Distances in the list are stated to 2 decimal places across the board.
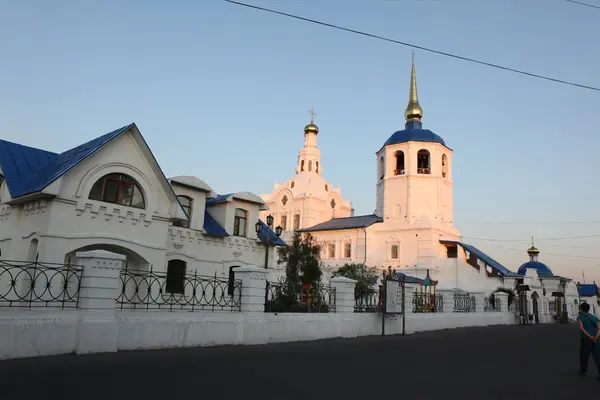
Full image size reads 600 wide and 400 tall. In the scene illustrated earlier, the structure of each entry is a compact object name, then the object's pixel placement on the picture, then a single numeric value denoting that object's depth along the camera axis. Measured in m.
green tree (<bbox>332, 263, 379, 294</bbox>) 32.52
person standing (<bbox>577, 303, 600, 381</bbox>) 8.60
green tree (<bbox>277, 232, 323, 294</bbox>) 19.12
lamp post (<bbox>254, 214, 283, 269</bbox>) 19.93
